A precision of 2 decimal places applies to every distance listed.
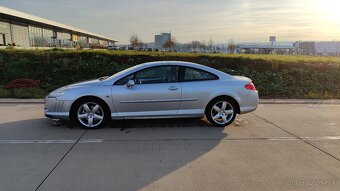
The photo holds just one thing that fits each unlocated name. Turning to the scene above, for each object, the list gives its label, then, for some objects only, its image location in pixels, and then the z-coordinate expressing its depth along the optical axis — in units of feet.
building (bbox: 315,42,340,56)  311.15
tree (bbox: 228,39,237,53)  244.63
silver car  20.99
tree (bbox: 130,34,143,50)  262.26
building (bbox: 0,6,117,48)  125.84
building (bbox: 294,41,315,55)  304.83
